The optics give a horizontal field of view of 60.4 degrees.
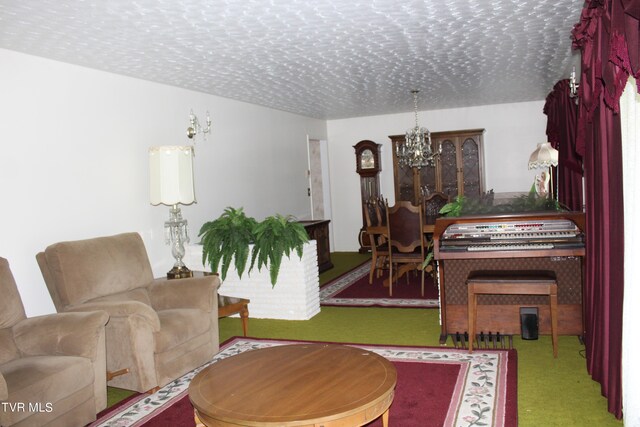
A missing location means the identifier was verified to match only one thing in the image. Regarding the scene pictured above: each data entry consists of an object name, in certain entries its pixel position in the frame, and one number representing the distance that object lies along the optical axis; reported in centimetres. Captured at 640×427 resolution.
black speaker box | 407
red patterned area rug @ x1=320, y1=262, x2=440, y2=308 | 569
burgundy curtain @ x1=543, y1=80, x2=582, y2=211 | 591
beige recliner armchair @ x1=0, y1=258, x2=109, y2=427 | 280
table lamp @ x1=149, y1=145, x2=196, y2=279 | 472
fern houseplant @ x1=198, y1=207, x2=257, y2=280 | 533
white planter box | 524
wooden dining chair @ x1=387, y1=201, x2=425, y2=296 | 593
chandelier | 792
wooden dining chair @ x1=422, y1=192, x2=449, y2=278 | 608
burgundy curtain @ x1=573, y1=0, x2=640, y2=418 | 235
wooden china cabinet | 885
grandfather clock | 939
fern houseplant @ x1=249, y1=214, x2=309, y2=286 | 517
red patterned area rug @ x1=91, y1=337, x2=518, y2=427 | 297
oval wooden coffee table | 220
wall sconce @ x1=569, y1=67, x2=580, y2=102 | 356
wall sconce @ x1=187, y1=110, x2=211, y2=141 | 561
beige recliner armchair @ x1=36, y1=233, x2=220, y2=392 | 349
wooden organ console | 377
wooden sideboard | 754
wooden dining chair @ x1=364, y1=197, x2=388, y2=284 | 641
